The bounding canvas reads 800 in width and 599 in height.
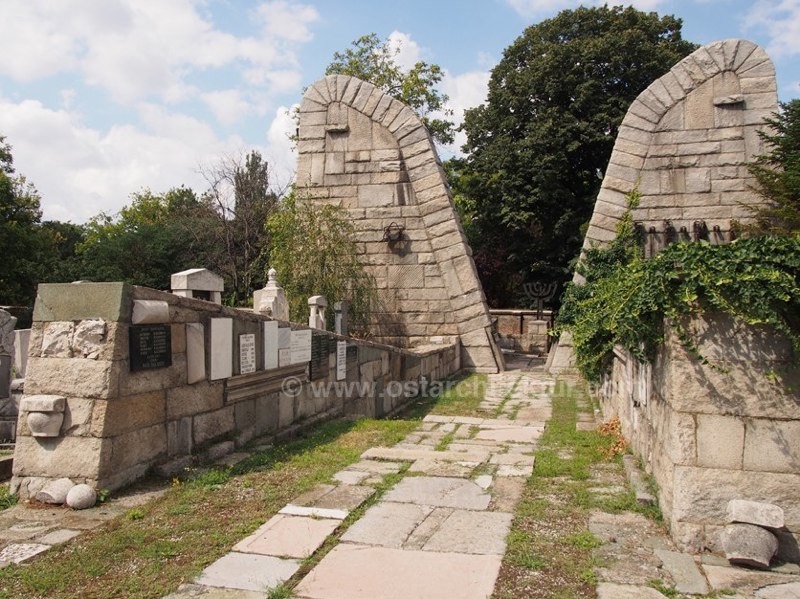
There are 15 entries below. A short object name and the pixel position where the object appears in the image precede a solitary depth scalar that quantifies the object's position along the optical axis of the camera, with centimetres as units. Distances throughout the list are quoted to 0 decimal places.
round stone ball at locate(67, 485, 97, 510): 369
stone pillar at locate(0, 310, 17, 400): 645
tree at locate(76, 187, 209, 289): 2344
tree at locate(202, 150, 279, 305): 2338
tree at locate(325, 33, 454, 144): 2309
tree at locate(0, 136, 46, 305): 2075
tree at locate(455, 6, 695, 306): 1980
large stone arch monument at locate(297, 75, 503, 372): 1198
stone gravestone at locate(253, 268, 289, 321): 864
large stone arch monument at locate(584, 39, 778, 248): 1124
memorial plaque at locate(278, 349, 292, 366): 595
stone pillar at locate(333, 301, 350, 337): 1030
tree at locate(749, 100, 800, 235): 1002
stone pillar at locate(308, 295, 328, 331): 941
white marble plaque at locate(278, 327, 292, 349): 595
